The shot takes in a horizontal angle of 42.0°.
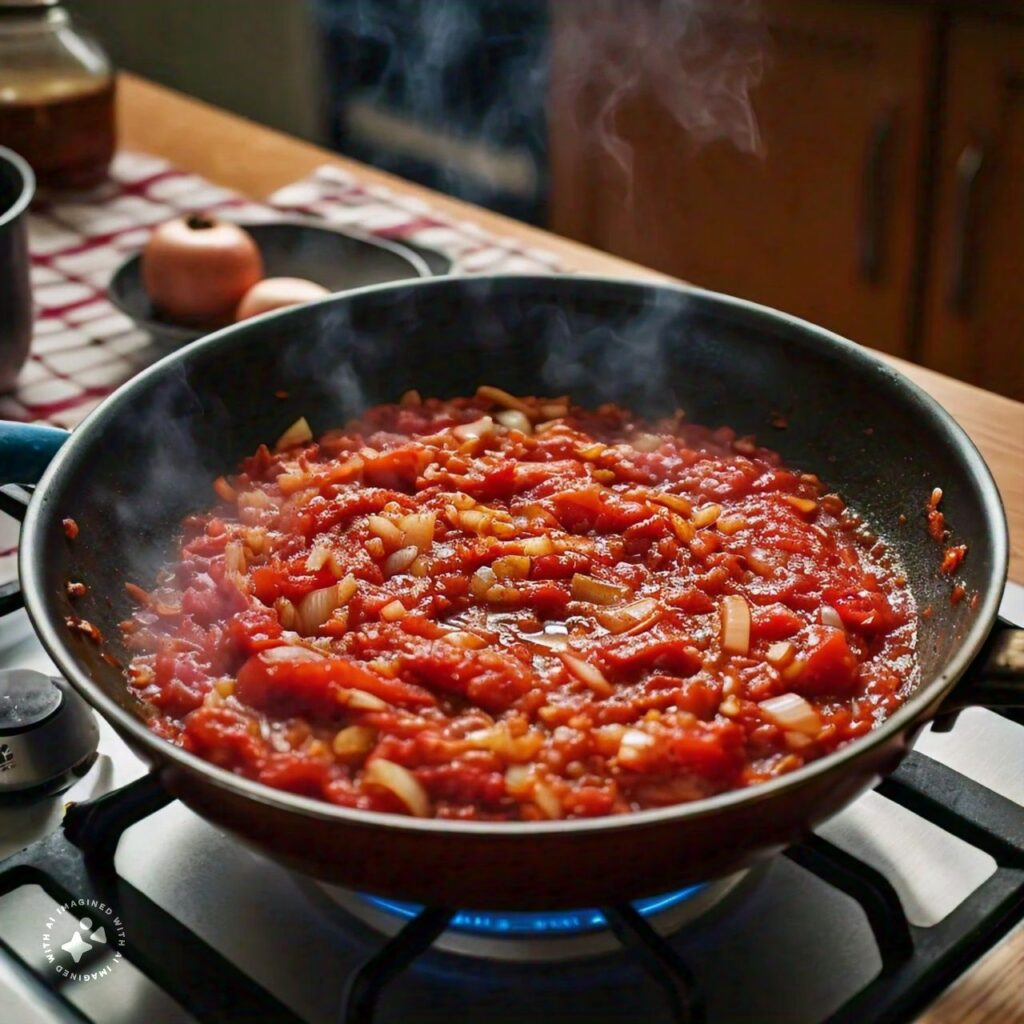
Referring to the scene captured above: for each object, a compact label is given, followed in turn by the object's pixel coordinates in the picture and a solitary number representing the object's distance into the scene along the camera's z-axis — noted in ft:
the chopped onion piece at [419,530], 4.39
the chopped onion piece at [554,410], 5.24
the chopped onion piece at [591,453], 4.91
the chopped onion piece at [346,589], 4.16
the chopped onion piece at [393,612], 4.04
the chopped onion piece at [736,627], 3.96
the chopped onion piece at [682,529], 4.44
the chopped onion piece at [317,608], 4.09
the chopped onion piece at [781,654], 3.90
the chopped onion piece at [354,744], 3.51
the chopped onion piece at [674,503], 4.61
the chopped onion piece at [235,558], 4.32
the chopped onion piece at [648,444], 5.02
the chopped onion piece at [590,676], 3.76
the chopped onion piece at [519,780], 3.38
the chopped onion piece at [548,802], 3.31
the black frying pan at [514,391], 2.76
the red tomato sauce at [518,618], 3.48
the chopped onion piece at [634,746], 3.43
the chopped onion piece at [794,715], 3.64
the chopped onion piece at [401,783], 3.31
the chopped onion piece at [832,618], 4.09
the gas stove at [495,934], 3.16
